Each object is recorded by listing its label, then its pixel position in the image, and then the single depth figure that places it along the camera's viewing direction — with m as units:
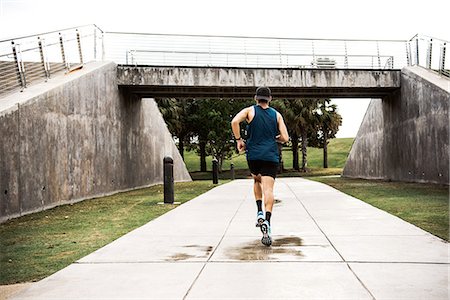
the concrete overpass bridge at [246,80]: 20.84
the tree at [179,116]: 49.97
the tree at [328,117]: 51.12
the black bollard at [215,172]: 23.67
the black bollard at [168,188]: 12.26
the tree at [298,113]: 49.97
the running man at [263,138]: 6.40
